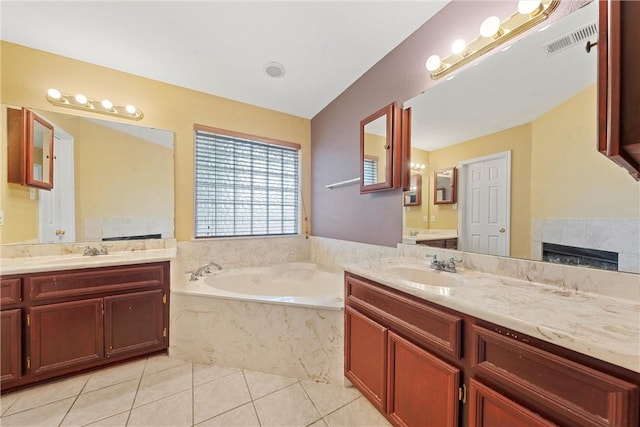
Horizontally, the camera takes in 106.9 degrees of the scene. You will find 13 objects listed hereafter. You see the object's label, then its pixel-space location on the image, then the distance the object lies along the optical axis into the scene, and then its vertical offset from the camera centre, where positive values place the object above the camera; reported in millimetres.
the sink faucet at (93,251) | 2006 -345
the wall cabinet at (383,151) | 1818 +495
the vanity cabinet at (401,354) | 967 -708
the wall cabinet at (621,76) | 592 +348
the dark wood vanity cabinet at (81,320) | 1521 -775
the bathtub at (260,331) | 1674 -907
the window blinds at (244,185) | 2635 +311
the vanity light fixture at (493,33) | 1109 +938
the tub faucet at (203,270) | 2260 -604
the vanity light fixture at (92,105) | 1963 +926
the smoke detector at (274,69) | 2115 +1298
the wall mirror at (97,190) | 1893 +180
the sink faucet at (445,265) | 1394 -323
